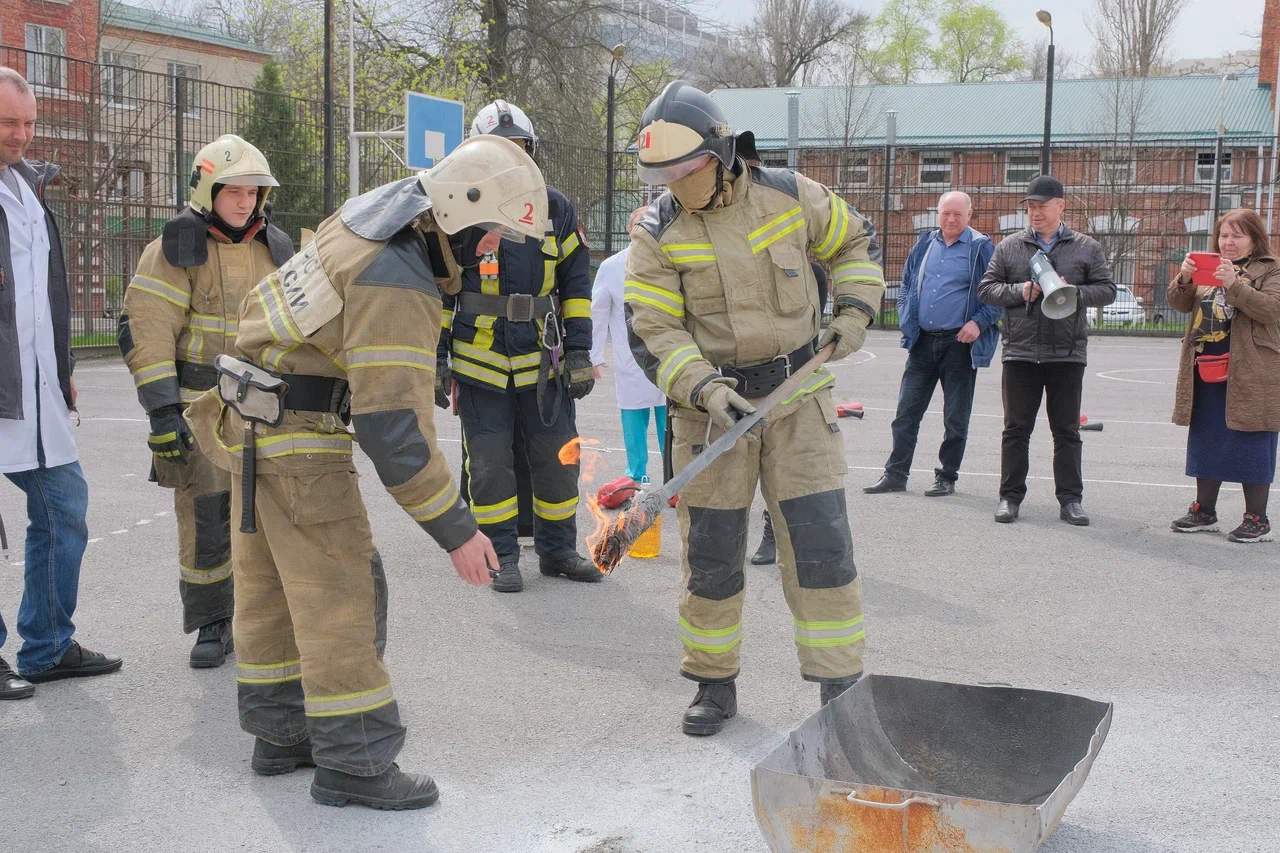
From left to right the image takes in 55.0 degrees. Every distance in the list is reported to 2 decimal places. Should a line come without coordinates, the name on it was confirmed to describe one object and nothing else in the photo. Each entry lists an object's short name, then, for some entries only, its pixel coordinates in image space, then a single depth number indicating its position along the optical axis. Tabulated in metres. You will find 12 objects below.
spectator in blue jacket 8.86
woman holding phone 7.42
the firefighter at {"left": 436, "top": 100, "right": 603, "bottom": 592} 6.38
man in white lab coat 4.81
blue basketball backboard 16.47
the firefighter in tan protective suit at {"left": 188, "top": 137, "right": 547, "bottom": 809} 3.54
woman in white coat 7.92
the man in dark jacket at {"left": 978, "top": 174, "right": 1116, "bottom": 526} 8.10
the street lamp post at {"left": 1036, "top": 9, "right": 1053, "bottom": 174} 22.82
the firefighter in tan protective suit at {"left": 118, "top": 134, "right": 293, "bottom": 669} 5.04
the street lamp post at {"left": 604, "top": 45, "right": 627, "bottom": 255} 24.14
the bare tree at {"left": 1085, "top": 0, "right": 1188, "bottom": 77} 48.84
